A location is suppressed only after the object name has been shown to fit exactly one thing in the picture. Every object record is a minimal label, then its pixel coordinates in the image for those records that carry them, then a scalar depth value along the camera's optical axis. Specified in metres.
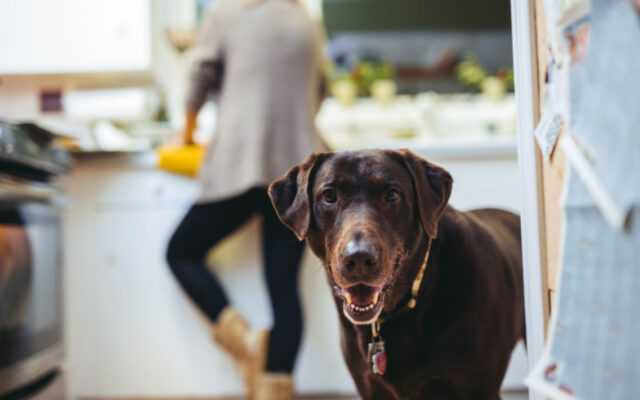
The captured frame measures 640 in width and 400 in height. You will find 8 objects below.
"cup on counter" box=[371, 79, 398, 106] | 3.20
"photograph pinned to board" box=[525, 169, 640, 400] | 0.55
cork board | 0.76
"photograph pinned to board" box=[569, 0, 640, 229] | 0.55
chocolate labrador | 0.95
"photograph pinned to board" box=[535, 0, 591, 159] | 0.64
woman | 1.83
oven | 1.49
